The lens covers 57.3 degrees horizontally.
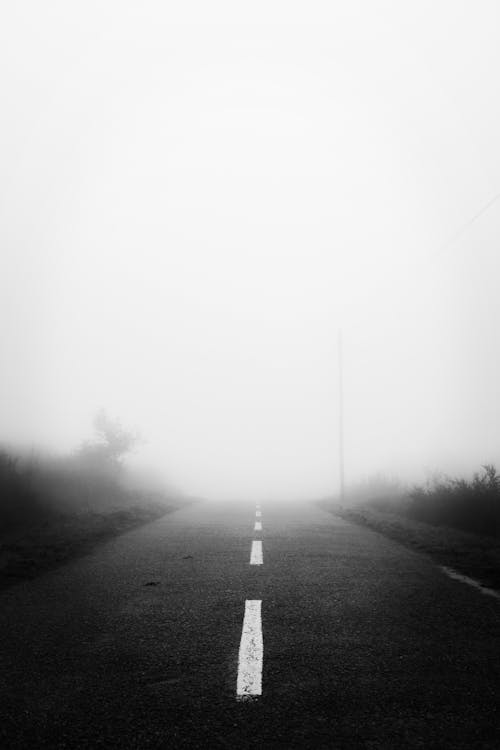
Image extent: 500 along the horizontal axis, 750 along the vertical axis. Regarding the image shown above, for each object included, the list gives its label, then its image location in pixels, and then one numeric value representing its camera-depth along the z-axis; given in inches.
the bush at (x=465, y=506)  441.1
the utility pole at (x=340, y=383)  1120.2
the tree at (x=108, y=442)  948.6
